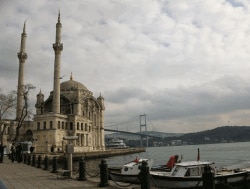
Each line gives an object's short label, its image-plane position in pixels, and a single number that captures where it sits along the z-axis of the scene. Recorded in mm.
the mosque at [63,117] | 68938
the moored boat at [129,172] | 17047
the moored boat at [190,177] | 15766
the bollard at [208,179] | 9500
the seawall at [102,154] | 61744
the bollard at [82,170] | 14896
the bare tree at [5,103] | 37594
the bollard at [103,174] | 12781
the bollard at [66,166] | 17703
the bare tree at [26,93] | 39969
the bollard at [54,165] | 19153
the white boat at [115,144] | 145125
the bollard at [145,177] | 10531
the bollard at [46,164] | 21088
